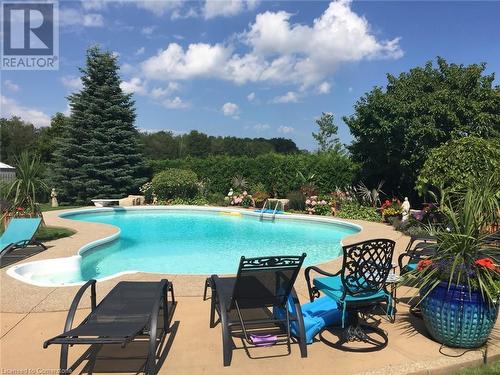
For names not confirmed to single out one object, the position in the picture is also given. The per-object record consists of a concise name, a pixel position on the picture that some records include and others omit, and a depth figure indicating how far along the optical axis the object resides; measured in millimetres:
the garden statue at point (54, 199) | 19672
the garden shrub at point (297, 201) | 17250
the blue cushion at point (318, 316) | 3805
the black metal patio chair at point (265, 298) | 3482
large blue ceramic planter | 3420
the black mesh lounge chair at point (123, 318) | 2916
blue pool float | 16469
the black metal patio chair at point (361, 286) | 3660
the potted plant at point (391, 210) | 12992
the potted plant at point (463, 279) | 3422
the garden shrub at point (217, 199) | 19828
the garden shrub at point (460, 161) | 5877
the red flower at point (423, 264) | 3739
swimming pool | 8180
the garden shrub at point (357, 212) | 14228
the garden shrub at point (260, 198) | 18531
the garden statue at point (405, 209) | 12297
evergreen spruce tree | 20984
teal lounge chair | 7662
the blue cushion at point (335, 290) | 3690
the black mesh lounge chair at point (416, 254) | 4875
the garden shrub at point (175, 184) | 20172
